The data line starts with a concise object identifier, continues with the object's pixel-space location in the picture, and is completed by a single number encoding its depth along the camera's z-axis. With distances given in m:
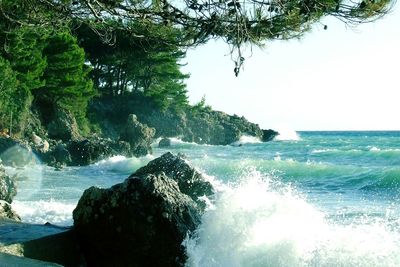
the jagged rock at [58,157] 24.05
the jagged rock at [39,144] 24.78
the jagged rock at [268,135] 63.50
